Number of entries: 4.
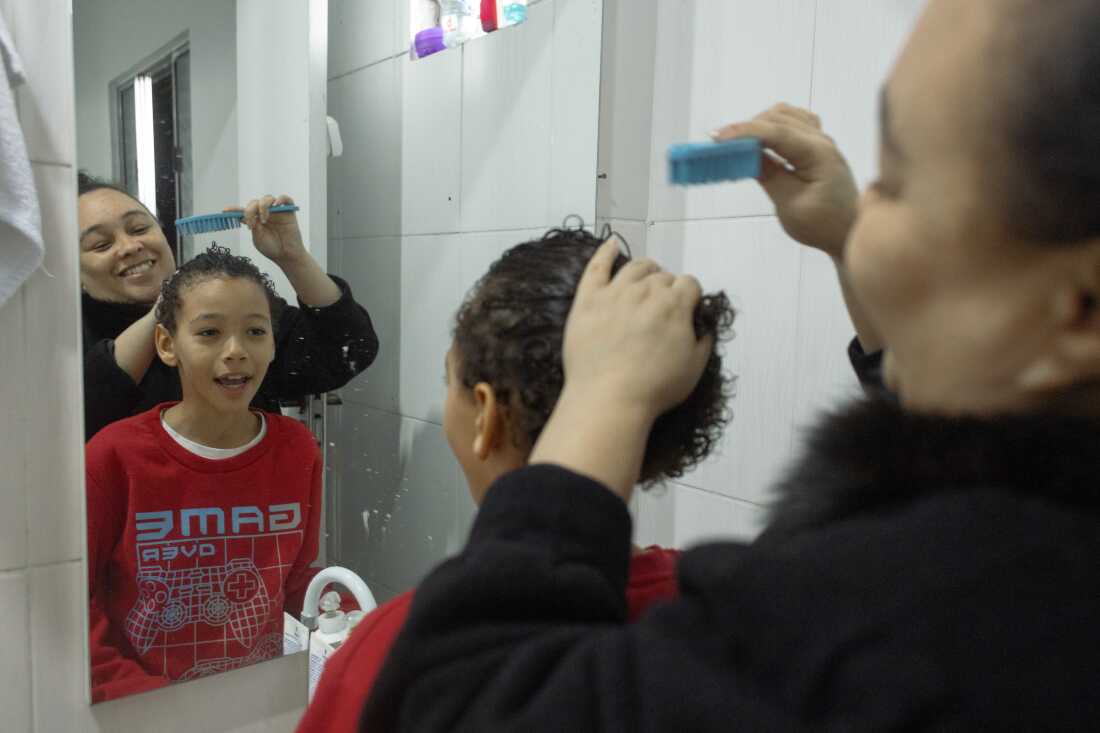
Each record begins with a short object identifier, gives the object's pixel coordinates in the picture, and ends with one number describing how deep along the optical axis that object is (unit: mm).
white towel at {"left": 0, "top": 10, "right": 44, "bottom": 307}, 759
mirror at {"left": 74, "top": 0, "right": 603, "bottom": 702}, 880
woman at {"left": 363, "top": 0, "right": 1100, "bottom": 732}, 296
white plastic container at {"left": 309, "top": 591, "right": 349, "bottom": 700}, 1014
